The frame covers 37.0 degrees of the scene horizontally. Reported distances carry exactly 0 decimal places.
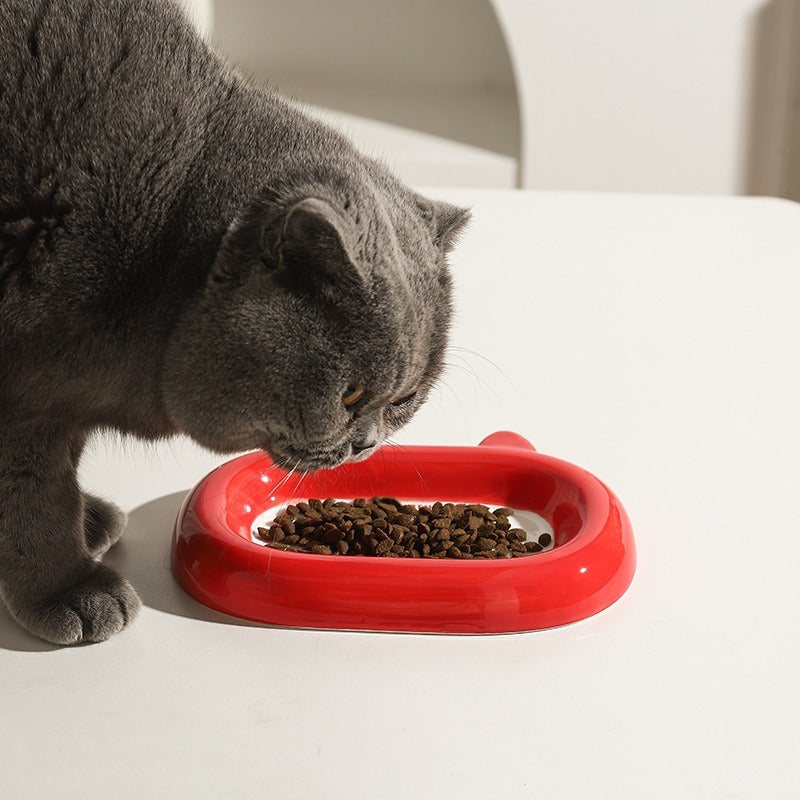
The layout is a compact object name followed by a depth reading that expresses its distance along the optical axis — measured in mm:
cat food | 1321
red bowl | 1211
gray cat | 1090
